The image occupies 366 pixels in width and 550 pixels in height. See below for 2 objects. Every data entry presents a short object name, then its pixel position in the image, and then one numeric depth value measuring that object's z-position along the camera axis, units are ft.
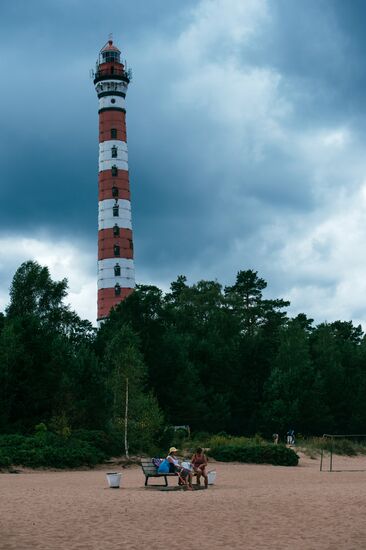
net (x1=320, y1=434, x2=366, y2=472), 145.59
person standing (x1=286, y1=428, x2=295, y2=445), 187.62
